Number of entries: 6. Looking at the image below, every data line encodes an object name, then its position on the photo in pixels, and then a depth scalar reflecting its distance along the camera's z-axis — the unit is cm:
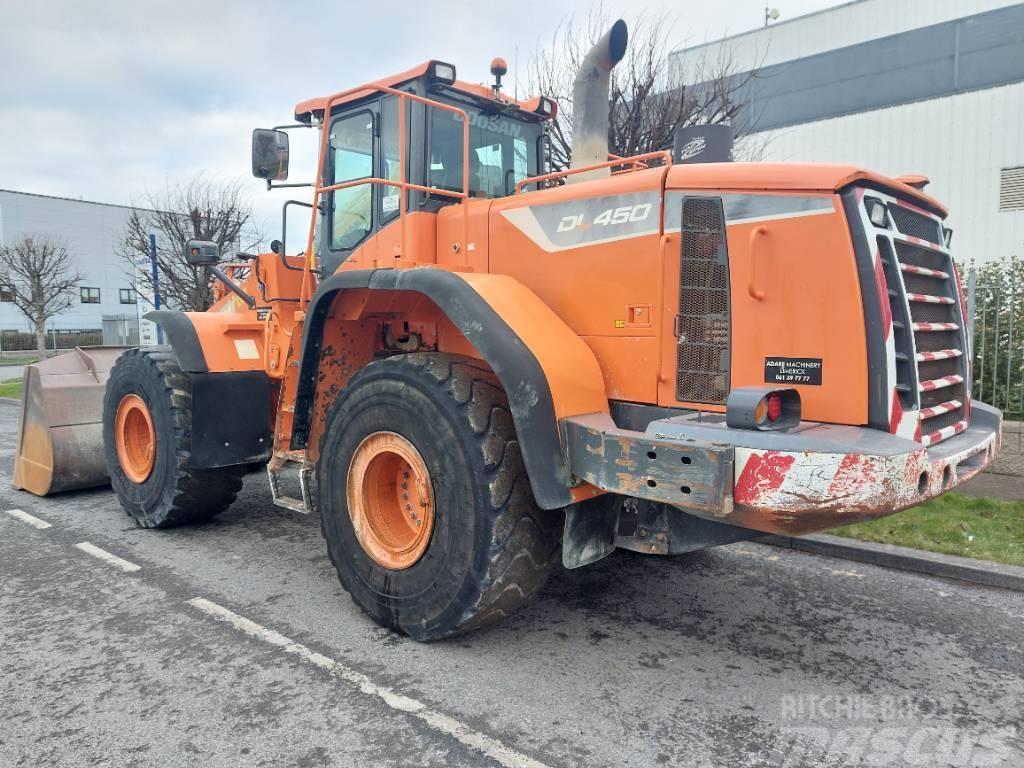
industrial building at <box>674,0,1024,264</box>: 1600
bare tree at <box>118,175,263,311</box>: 1428
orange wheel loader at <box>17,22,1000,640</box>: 296
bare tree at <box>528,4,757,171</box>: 879
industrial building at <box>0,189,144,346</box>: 4234
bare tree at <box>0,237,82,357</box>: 2384
